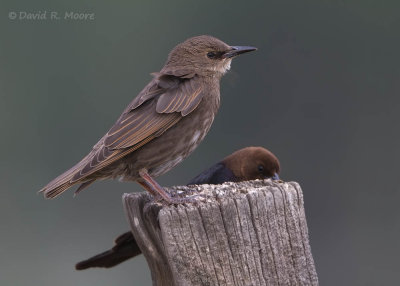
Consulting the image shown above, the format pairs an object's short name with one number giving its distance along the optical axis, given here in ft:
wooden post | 23.16
